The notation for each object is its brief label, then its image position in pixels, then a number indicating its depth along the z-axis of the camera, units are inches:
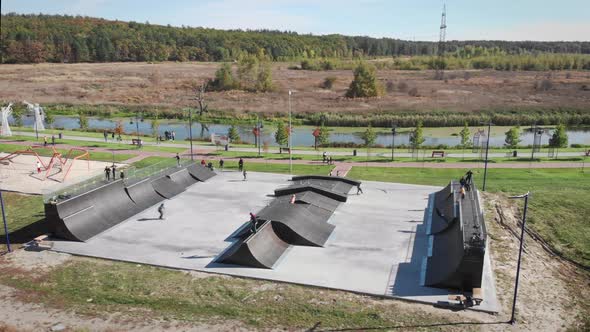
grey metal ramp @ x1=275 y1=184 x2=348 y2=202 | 1223.5
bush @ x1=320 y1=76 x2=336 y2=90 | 4392.2
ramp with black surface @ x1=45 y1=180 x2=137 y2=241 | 970.1
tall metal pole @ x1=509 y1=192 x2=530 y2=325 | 674.2
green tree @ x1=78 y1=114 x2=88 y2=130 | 2560.5
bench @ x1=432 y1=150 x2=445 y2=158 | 1810.5
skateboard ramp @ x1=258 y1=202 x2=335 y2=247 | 947.3
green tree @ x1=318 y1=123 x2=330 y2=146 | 2125.6
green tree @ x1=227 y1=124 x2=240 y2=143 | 2145.7
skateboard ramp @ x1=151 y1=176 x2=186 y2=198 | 1257.4
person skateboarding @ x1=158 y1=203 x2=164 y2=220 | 1084.5
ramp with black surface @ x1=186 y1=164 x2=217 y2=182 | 1423.1
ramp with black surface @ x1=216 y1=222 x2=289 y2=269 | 847.1
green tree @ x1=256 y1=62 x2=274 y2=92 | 4164.9
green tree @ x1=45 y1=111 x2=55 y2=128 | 2479.6
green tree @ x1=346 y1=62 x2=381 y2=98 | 3794.3
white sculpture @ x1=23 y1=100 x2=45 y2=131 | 2050.9
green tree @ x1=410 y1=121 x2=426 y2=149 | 1861.5
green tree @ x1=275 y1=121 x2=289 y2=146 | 2050.9
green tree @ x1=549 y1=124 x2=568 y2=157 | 1950.1
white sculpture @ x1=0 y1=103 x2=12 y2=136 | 2031.3
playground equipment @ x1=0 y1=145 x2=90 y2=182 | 1504.7
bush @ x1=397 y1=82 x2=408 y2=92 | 4158.7
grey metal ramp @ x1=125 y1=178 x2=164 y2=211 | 1167.0
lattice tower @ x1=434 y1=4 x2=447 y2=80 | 5659.9
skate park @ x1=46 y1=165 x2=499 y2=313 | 794.2
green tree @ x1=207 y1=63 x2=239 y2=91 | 4279.0
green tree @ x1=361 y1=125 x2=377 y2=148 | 1947.2
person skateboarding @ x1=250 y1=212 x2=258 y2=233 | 896.3
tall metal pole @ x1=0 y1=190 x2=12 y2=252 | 912.8
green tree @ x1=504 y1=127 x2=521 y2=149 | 1982.0
